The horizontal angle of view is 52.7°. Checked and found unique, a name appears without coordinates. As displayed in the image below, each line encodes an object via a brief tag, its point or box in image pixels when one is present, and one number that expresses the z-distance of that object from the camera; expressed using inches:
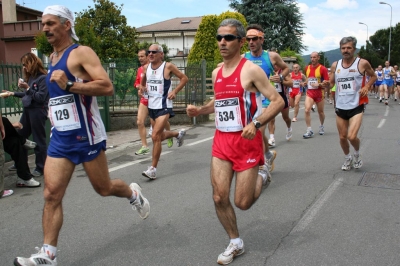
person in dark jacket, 244.7
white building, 2598.4
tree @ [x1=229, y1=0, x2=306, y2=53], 1907.0
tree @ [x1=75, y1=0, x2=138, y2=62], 1256.2
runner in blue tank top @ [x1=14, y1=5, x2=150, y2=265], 124.5
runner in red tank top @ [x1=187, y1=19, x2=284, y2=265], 131.9
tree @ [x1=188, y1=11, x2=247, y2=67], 1252.5
